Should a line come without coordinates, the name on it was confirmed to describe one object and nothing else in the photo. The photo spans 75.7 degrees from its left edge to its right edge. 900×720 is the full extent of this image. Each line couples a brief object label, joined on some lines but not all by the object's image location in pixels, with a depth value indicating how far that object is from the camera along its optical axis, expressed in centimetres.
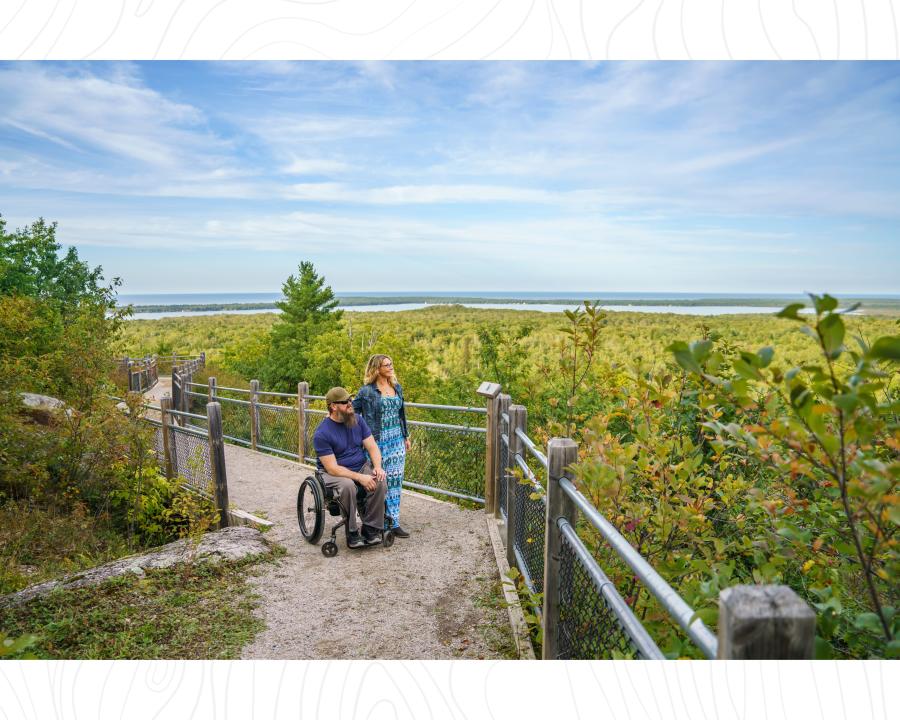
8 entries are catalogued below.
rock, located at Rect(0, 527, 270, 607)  394
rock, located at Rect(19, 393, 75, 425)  624
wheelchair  443
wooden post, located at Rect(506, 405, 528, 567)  388
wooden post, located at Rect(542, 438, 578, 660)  221
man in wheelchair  434
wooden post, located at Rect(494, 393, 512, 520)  477
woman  460
